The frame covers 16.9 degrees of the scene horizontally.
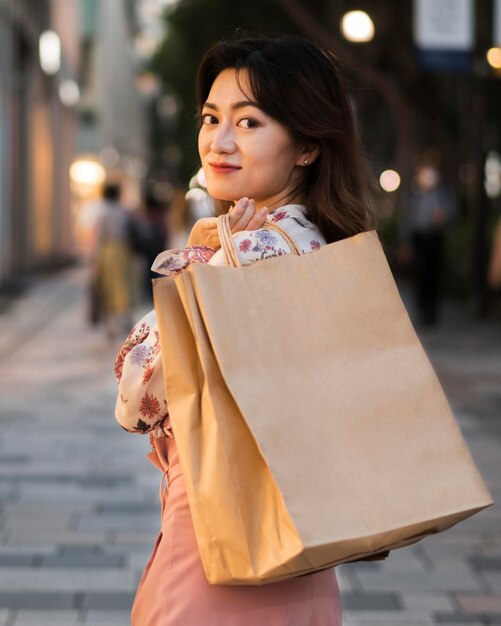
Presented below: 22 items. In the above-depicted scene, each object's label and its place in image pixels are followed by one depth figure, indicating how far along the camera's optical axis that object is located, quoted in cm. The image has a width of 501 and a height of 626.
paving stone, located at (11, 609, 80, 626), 560
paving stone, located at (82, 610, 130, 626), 560
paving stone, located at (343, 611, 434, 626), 563
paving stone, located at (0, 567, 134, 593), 616
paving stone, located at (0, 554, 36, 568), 656
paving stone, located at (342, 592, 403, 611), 589
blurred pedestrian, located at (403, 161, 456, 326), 2048
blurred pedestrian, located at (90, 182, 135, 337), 1867
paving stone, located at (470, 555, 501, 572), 663
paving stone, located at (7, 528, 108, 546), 707
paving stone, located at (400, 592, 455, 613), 588
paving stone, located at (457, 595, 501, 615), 585
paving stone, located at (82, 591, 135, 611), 586
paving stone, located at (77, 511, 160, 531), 742
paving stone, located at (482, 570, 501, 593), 624
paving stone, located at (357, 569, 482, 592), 623
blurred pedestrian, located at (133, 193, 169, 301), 1895
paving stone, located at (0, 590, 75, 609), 586
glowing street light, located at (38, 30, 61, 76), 3473
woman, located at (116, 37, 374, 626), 286
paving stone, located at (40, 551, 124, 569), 658
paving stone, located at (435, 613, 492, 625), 567
